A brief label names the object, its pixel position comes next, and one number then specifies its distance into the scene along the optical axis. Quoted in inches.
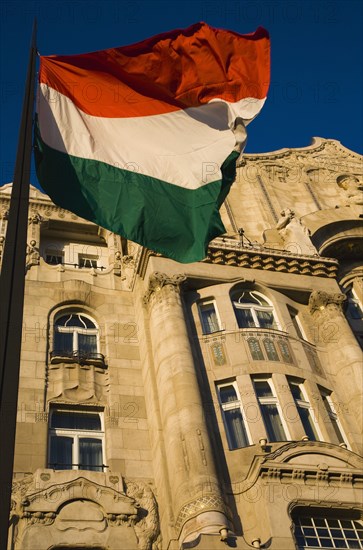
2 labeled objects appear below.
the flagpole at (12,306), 303.7
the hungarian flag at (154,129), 550.6
